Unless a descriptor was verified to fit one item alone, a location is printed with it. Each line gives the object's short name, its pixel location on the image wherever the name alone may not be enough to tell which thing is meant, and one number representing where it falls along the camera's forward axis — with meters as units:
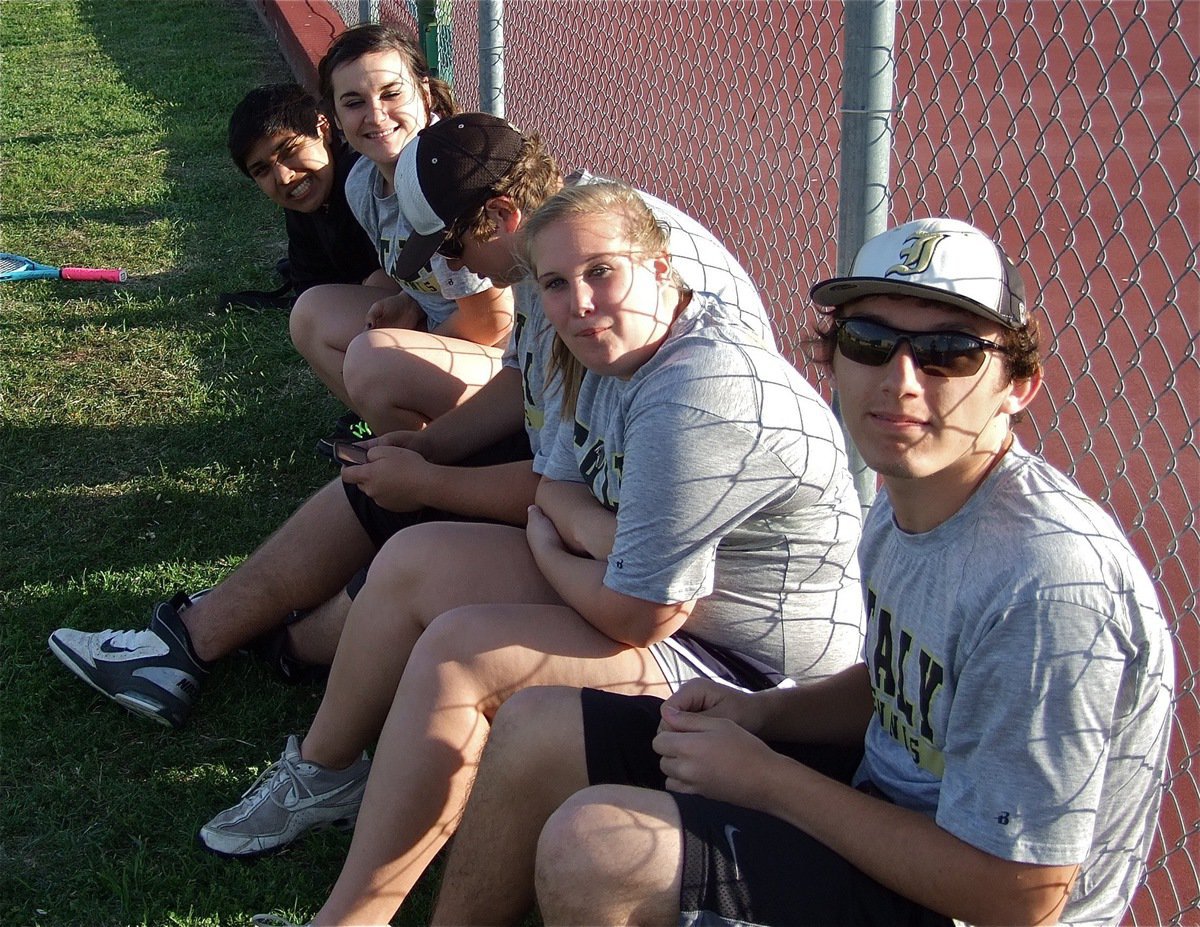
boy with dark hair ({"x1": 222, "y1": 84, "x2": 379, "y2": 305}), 4.11
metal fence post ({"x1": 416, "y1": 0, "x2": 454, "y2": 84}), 5.92
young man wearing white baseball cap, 1.57
